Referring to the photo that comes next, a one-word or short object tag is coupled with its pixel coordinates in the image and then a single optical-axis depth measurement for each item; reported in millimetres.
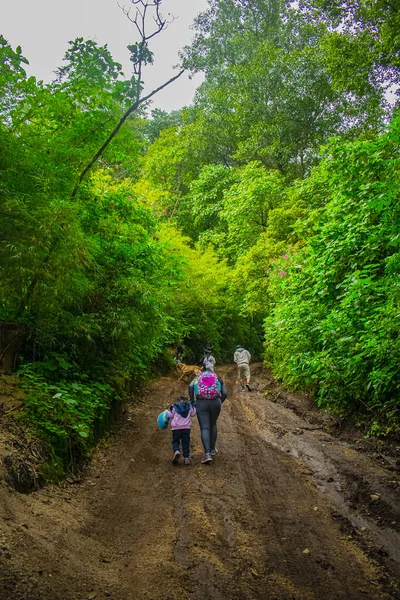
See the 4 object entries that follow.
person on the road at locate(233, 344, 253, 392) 15125
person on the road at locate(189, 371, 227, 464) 7112
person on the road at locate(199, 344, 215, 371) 12847
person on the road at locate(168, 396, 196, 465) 6988
